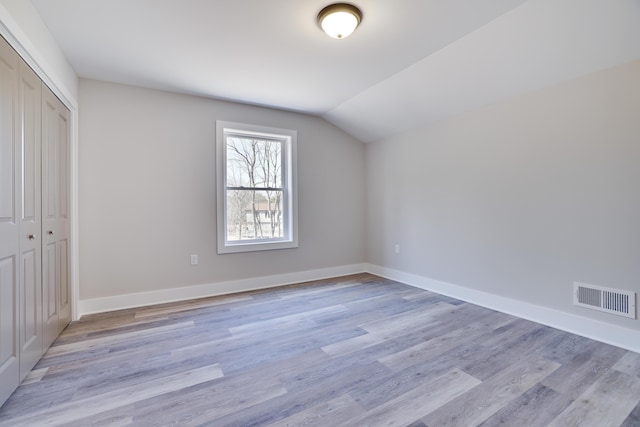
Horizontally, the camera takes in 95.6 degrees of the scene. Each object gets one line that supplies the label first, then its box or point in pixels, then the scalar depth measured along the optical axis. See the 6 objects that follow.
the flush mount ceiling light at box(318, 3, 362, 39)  1.94
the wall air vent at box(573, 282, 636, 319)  2.17
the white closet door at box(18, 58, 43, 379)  1.78
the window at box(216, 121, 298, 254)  3.65
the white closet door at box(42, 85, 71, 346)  2.14
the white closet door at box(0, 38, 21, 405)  1.55
